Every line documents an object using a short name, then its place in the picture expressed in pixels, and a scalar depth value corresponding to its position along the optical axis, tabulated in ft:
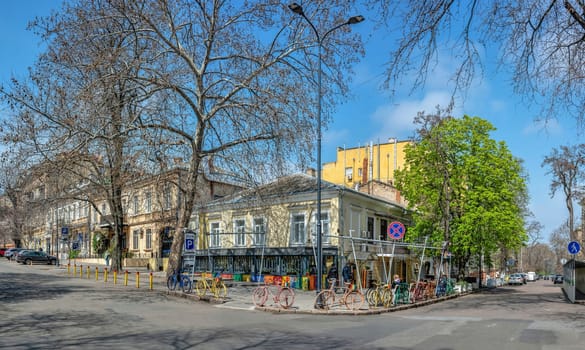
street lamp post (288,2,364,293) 62.39
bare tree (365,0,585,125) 25.21
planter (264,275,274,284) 97.13
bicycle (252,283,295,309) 60.23
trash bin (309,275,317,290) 91.25
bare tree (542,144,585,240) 140.97
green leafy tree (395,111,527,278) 112.78
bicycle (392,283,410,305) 66.54
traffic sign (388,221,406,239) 70.03
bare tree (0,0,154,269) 62.85
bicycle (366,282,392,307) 63.16
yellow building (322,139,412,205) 202.39
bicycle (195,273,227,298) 67.41
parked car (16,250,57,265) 151.43
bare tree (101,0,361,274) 69.31
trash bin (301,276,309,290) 89.92
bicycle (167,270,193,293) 71.61
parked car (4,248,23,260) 177.37
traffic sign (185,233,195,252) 70.85
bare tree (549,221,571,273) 270.36
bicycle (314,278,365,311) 60.23
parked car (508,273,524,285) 196.13
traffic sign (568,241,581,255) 86.28
